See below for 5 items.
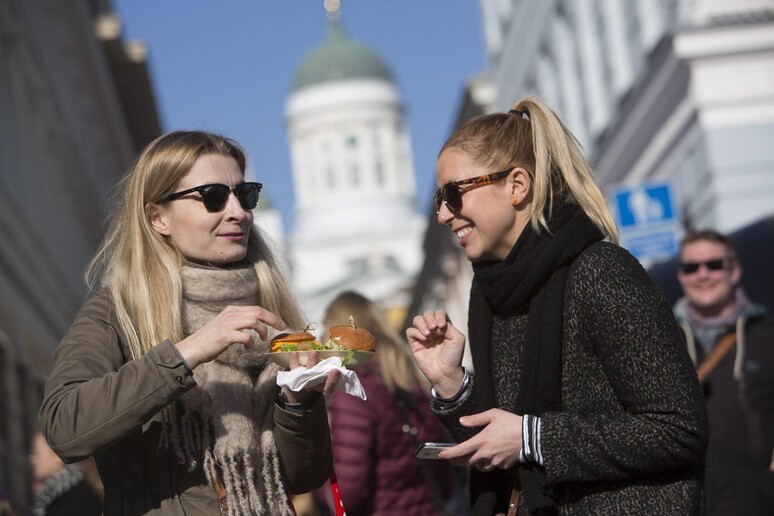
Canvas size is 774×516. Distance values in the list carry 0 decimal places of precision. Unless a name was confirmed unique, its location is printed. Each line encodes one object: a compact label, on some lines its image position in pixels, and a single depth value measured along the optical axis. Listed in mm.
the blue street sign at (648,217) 12492
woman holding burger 3299
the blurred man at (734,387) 5555
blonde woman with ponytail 3244
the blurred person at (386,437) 5828
